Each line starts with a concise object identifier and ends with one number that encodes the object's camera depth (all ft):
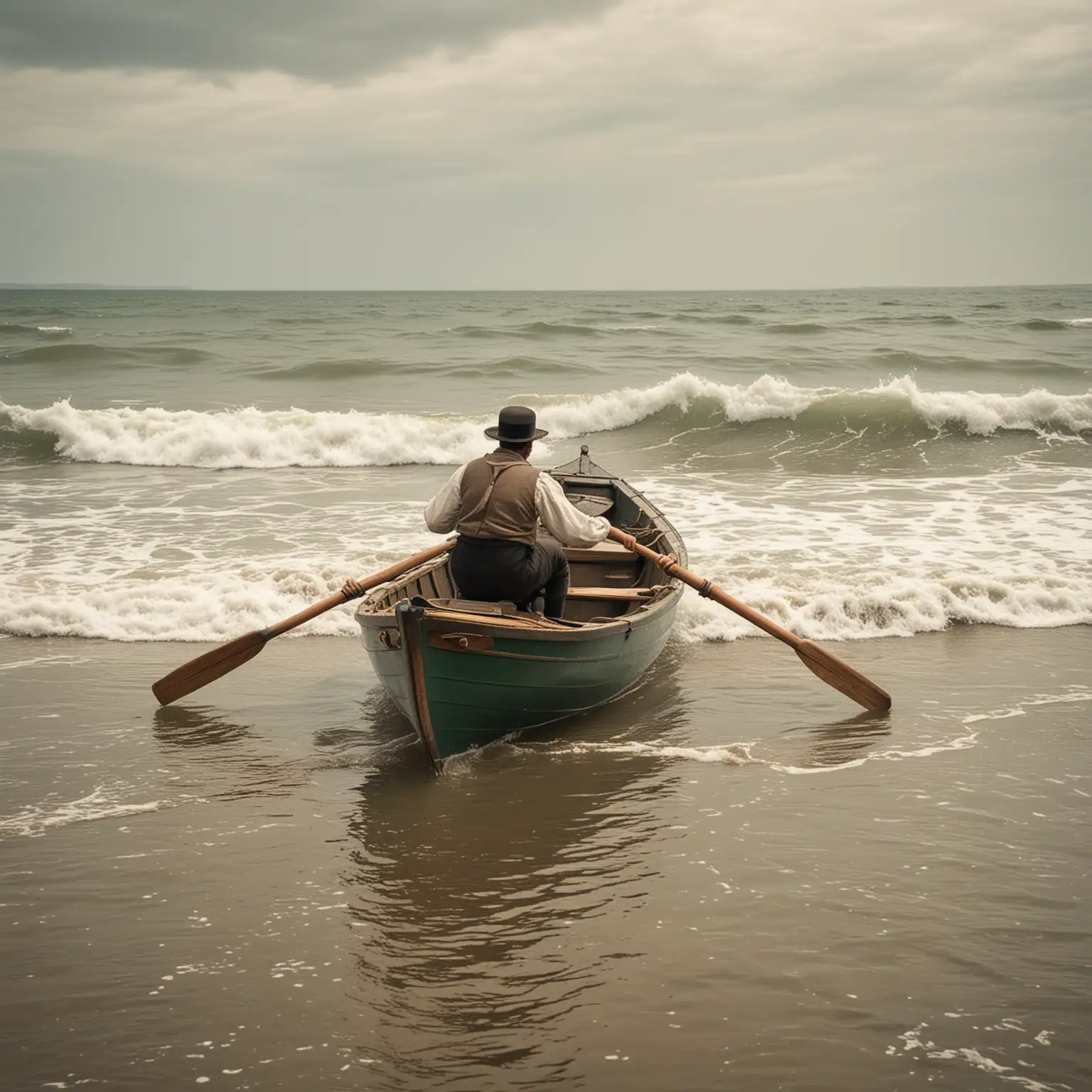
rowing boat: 20.18
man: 21.48
